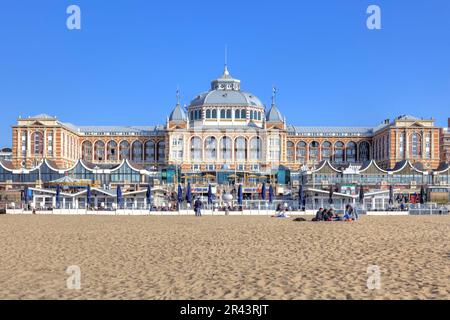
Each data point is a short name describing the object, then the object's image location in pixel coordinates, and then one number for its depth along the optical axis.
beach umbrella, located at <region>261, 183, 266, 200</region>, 77.38
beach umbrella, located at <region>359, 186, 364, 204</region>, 74.06
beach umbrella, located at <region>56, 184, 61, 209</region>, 72.78
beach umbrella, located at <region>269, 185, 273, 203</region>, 76.12
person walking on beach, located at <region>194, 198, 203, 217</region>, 60.66
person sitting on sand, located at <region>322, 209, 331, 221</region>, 46.91
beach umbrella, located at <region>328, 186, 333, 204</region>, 74.44
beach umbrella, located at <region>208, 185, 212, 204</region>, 77.37
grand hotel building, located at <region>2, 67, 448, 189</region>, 128.00
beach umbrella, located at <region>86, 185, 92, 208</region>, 73.06
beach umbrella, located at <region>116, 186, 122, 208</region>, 73.41
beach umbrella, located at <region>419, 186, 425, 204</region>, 79.71
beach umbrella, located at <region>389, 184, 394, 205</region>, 76.29
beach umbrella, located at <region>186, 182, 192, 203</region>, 74.81
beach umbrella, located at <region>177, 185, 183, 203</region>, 74.79
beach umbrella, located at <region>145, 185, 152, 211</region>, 75.50
